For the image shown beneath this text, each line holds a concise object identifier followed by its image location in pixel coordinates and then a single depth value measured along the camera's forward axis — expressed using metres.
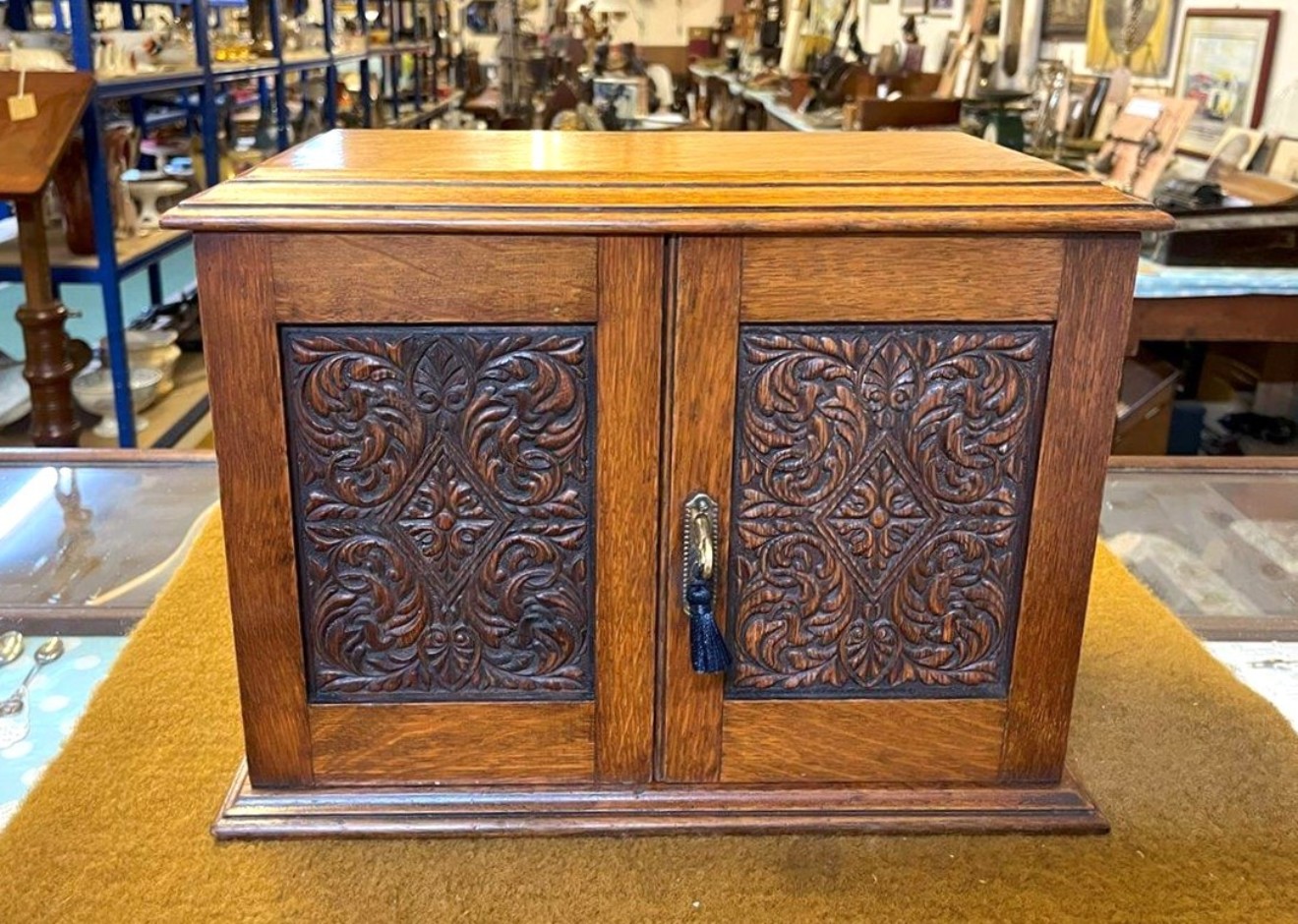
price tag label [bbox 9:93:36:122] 1.94
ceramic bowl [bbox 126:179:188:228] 2.67
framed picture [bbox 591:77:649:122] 4.18
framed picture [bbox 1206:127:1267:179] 2.06
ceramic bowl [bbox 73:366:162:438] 2.50
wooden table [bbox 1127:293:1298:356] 1.84
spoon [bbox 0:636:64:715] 0.90
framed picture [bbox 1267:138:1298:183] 1.96
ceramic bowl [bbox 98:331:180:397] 2.78
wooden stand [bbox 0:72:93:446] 1.92
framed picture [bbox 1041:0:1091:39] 2.99
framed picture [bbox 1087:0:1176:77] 2.51
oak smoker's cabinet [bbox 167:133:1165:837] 0.66
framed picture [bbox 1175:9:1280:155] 2.08
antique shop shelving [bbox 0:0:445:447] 2.24
